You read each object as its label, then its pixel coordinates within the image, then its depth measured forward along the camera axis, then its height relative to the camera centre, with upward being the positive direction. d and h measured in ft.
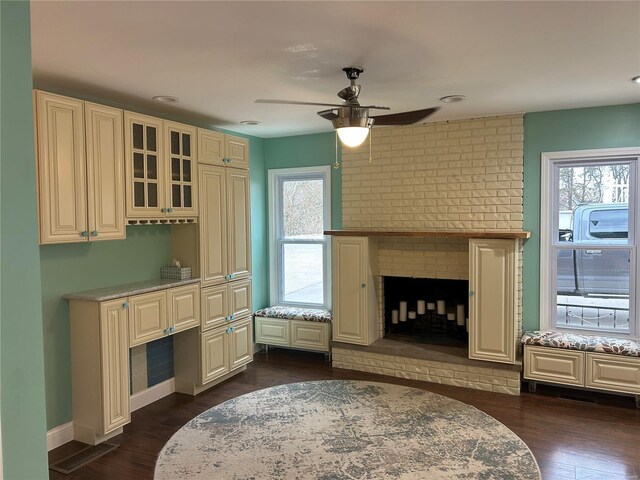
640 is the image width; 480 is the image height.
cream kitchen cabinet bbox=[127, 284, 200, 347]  12.05 -2.36
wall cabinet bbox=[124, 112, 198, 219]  12.03 +1.50
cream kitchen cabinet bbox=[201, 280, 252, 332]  14.56 -2.53
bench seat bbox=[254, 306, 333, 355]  17.53 -3.89
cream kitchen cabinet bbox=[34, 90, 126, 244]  9.96 +1.22
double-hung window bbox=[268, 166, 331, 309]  18.53 -0.52
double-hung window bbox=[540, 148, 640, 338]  14.19 -0.67
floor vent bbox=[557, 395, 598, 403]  13.74 -5.12
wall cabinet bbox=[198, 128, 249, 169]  14.29 +2.30
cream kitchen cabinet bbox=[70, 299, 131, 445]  11.13 -3.34
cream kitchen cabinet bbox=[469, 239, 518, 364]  14.34 -2.35
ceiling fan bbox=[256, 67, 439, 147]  9.02 +2.00
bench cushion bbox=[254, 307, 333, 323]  17.54 -3.36
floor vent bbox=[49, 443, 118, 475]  10.32 -5.16
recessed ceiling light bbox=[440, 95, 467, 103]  12.62 +3.25
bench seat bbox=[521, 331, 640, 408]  13.17 -3.97
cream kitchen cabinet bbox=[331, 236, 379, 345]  16.39 -2.30
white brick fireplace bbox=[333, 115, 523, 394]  15.02 +0.70
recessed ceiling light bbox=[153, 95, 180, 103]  12.36 +3.27
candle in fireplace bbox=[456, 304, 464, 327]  16.26 -3.14
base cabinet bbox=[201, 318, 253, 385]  14.56 -3.98
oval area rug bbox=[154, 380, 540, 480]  6.28 -3.21
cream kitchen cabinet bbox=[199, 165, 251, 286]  14.43 -0.05
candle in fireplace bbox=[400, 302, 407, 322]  17.22 -3.17
